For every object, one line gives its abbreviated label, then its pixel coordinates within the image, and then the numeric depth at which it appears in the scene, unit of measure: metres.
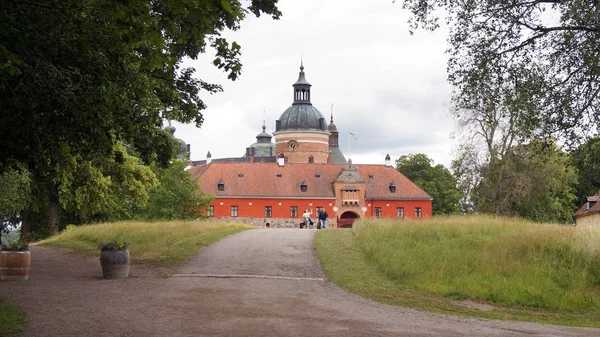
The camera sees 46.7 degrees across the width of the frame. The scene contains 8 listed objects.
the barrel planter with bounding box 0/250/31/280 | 16.31
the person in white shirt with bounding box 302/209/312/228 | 50.56
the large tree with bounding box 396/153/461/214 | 87.88
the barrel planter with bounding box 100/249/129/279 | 16.95
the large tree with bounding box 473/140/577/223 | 44.31
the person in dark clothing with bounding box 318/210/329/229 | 47.31
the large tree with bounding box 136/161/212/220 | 60.81
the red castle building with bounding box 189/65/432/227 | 80.62
